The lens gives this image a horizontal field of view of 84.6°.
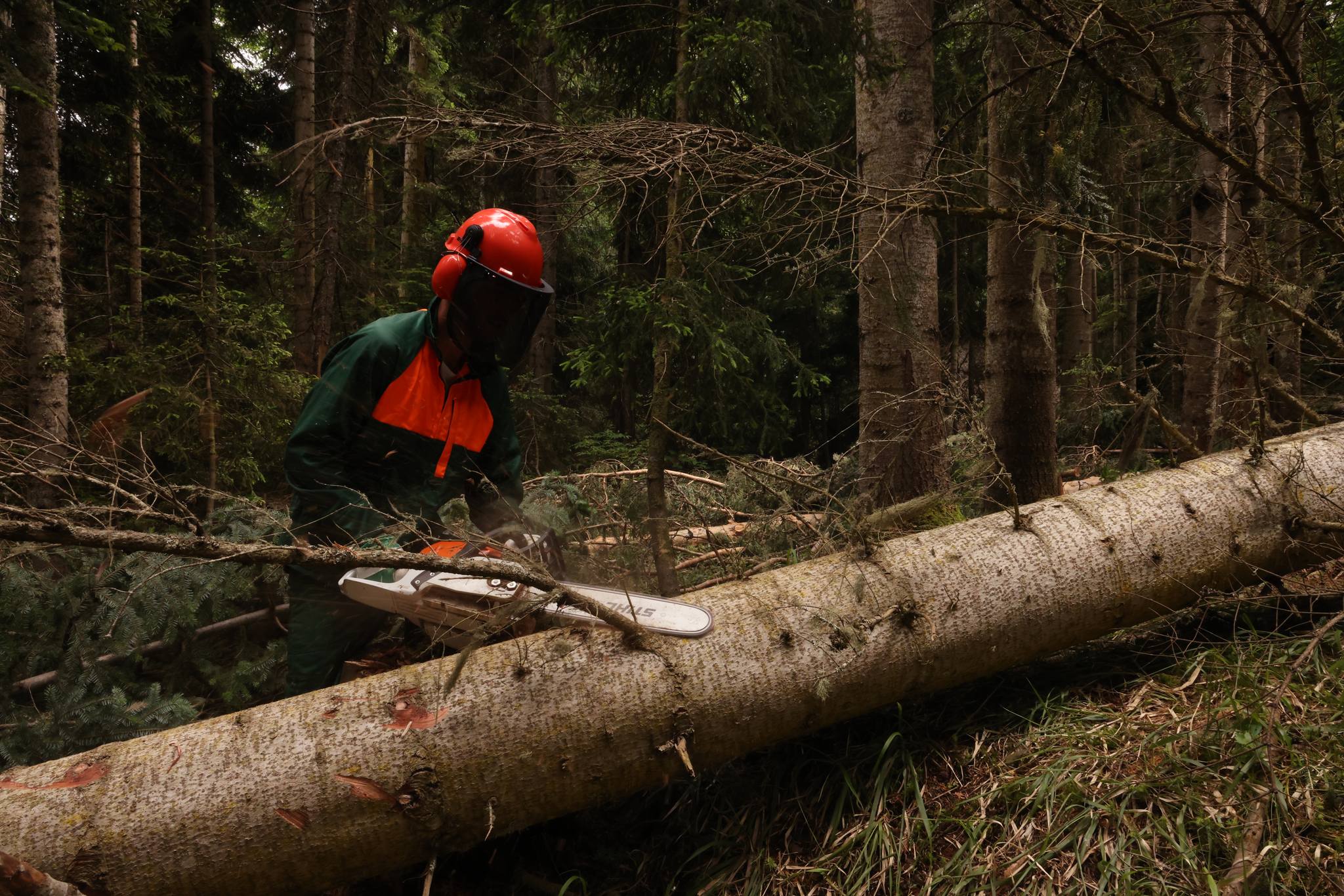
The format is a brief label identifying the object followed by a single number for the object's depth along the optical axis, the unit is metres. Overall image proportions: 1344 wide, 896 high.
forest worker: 2.47
